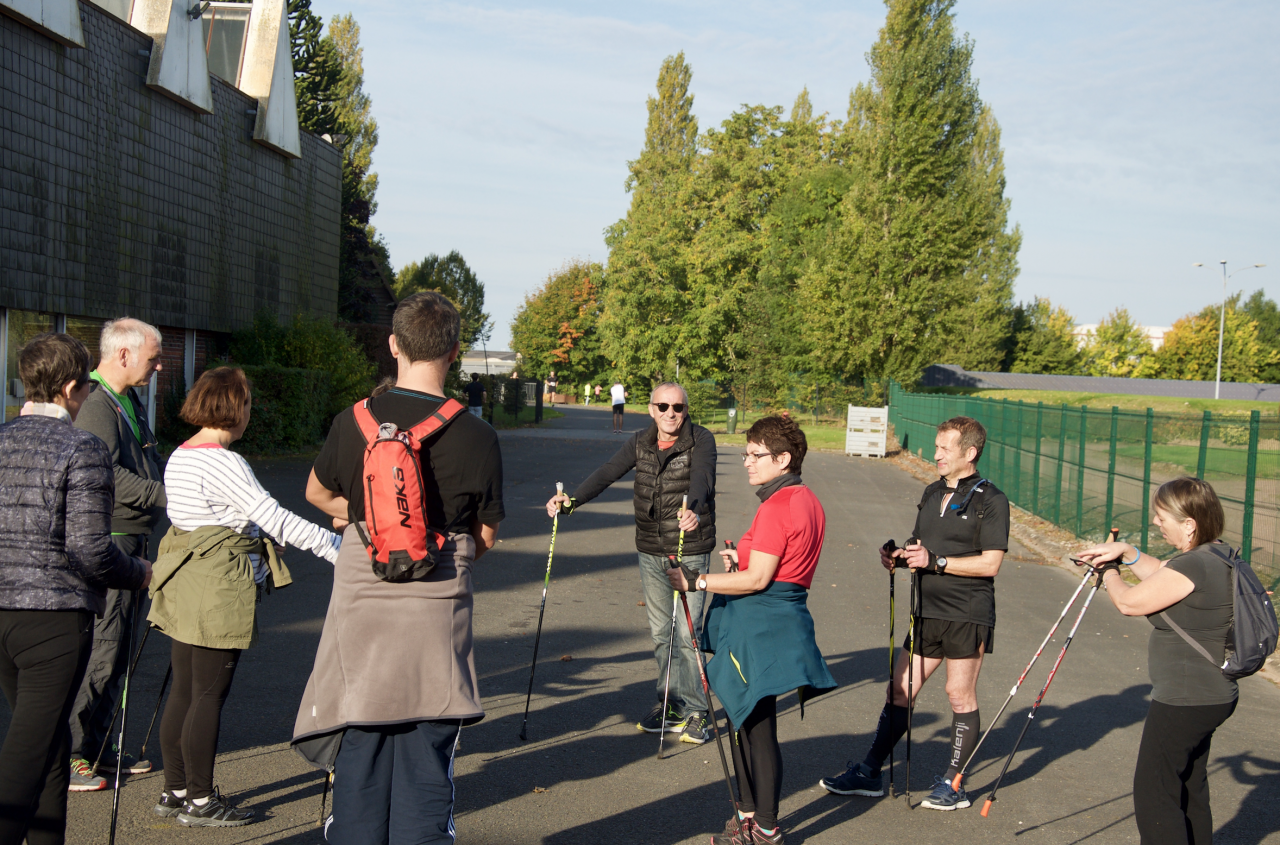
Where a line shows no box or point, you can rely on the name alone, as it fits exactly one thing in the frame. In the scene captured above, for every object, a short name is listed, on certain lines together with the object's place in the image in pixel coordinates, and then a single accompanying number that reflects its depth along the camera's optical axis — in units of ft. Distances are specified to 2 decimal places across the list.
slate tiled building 49.96
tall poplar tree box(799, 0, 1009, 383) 125.70
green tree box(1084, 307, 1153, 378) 264.31
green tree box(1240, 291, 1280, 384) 271.28
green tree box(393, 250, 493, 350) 247.91
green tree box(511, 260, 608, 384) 245.24
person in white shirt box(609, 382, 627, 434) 120.81
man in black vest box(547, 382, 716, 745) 18.49
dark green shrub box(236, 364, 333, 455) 65.87
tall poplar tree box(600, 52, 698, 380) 173.47
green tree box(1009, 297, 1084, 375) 242.78
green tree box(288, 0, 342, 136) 109.40
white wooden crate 100.68
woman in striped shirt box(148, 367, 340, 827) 13.34
